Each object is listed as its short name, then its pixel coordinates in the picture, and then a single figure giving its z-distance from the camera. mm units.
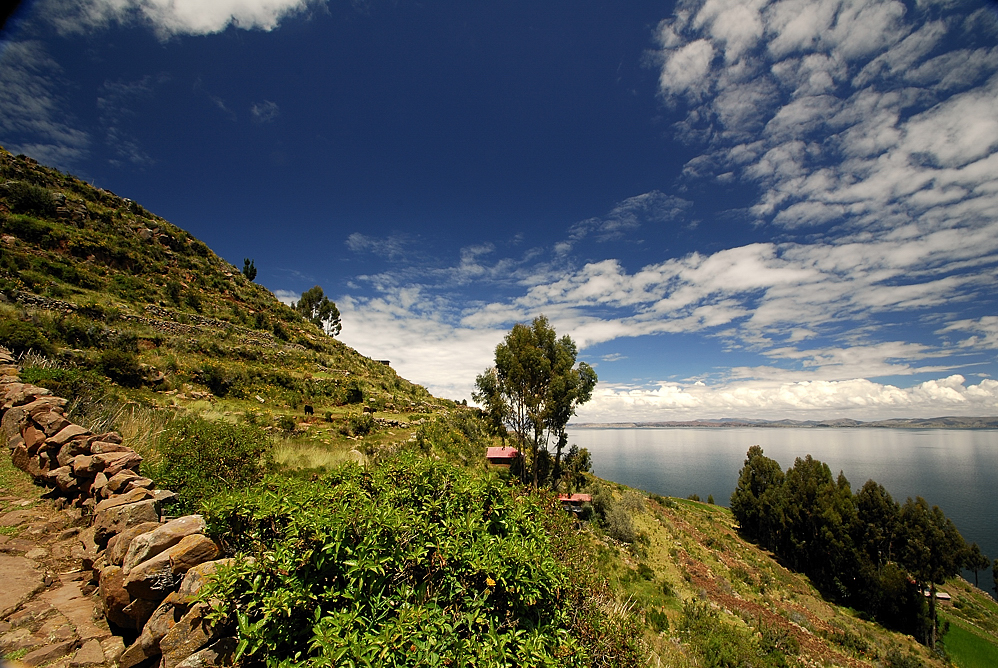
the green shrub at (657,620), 8852
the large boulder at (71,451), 5062
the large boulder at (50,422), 5582
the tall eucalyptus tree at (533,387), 21094
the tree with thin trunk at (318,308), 53844
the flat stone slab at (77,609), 2898
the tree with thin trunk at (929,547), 28625
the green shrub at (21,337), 9227
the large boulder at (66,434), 5258
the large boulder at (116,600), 2887
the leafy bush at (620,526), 18562
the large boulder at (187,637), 2389
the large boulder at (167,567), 2801
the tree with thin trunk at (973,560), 30469
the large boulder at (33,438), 5547
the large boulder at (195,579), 2699
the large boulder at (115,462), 4672
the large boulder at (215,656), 2322
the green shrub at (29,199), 19781
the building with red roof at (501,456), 25467
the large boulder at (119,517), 3678
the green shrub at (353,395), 18369
